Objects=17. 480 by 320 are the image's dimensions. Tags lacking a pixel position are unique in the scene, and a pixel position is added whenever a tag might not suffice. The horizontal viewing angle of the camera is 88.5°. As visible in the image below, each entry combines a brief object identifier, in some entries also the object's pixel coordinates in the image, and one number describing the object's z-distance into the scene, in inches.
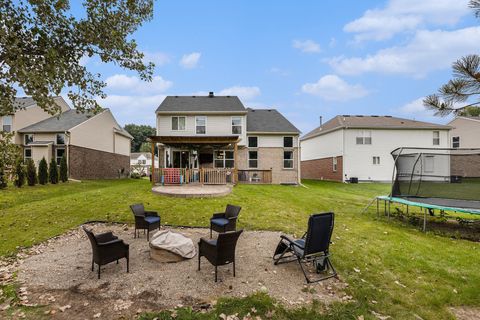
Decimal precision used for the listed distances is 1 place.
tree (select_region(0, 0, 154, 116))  205.3
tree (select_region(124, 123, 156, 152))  3117.6
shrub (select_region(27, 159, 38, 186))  641.6
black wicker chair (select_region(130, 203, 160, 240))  271.0
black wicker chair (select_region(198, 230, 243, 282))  177.5
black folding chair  183.9
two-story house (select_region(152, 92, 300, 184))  788.0
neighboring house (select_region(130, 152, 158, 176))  2391.1
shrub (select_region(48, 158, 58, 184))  705.6
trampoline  375.2
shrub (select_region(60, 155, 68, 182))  749.9
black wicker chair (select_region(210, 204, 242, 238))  266.7
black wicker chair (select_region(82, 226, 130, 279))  179.3
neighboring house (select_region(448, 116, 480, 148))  975.9
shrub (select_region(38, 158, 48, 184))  676.7
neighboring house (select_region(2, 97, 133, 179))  834.8
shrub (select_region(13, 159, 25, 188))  614.3
